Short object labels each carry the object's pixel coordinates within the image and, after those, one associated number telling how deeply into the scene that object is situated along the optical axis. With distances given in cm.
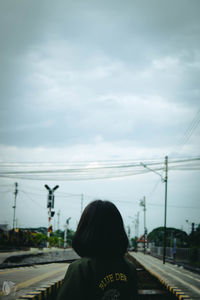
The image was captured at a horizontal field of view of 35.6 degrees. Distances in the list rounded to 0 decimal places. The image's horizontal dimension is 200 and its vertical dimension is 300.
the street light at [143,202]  6544
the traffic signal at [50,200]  2539
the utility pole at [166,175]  3143
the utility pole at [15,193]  5621
